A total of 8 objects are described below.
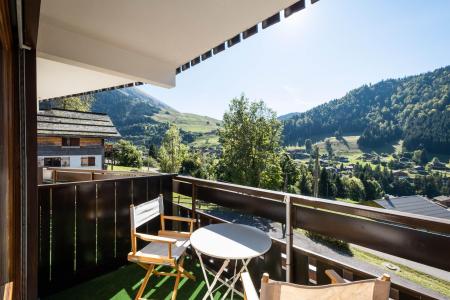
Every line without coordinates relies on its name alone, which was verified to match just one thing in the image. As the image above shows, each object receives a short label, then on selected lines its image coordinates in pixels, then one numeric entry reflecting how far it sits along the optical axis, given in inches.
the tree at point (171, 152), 1009.5
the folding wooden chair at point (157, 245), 87.9
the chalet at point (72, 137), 553.9
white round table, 71.8
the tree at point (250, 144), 803.4
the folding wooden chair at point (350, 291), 43.8
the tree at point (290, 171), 1368.4
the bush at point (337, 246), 628.6
